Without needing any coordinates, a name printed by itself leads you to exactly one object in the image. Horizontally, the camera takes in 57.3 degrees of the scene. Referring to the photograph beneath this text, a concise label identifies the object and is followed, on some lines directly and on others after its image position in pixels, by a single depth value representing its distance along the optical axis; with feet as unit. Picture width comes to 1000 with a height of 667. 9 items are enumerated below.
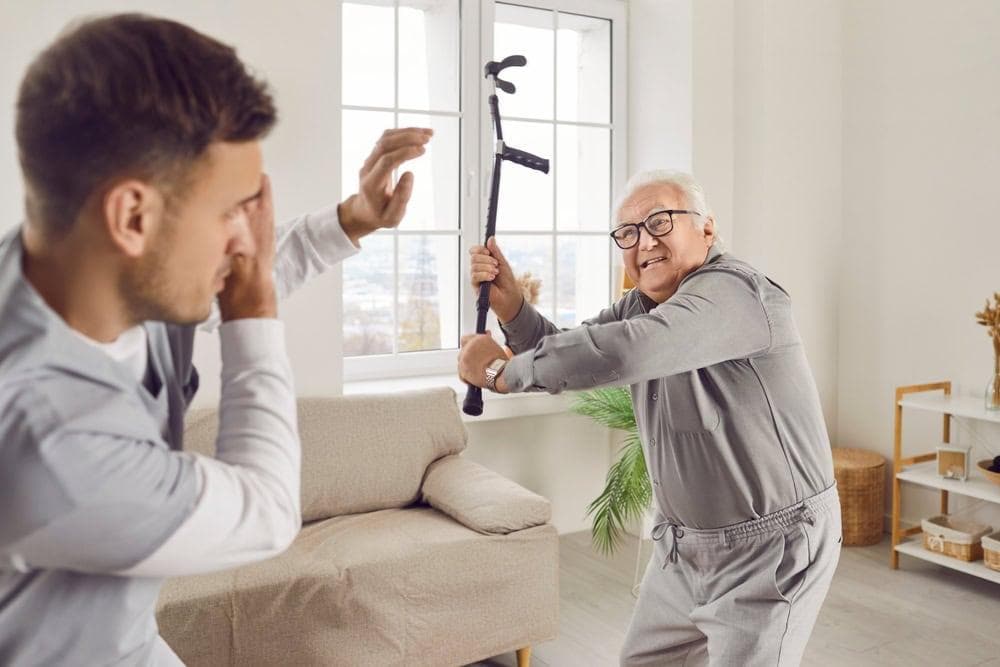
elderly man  5.66
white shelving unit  11.62
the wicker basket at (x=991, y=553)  11.36
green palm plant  11.43
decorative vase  11.80
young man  2.45
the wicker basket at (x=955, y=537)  11.75
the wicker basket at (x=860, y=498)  13.34
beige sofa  8.11
